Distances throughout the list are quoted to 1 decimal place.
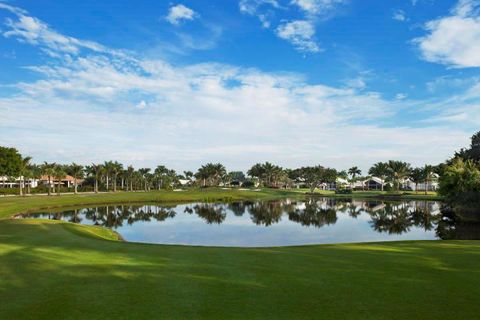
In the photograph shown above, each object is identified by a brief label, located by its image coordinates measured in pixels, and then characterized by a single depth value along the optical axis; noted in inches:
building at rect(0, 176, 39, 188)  5841.5
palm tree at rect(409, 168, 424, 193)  5055.6
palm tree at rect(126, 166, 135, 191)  6077.8
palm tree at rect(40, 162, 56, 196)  4388.3
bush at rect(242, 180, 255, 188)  7293.3
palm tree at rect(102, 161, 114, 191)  5329.2
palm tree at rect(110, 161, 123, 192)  5457.7
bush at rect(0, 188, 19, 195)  3938.2
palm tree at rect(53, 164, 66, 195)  4416.8
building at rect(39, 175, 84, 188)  6367.1
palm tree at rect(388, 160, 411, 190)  5275.6
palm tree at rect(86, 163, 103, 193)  5146.2
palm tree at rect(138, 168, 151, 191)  6678.2
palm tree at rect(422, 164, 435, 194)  4965.6
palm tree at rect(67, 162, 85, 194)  4681.6
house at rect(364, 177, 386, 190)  7116.1
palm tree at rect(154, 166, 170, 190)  7116.1
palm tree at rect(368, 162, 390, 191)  5686.5
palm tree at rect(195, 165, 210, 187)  7130.9
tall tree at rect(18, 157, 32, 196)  3786.9
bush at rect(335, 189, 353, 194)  5317.4
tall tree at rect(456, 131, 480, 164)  3058.6
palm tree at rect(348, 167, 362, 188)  7332.7
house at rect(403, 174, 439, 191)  6520.7
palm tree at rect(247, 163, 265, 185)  7042.3
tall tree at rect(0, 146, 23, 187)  3056.1
